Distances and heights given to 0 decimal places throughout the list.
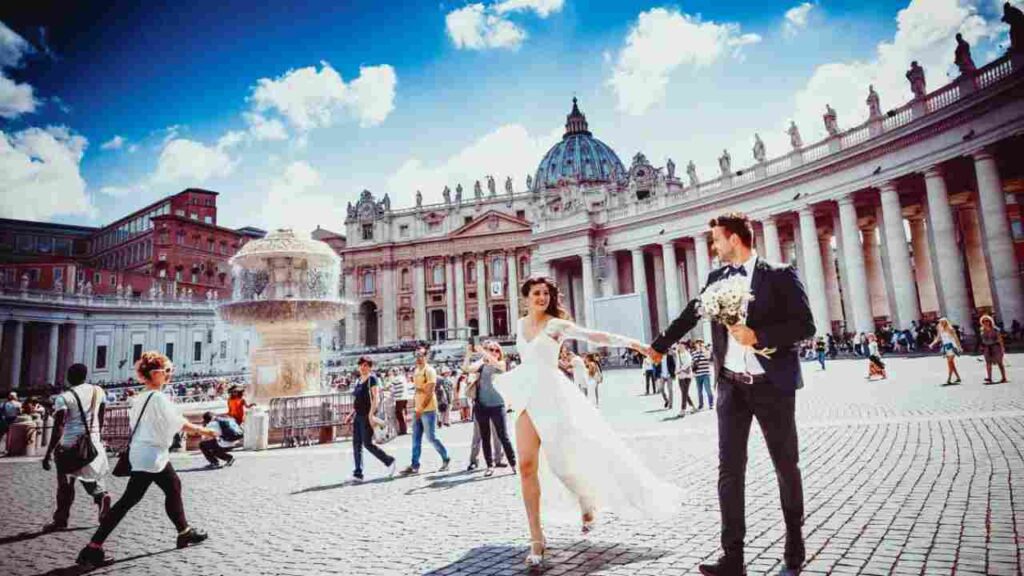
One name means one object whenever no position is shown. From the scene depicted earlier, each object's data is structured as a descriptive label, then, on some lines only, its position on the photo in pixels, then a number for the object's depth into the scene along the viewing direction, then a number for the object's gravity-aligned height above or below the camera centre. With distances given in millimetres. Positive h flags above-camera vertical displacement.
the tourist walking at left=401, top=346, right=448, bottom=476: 7492 -733
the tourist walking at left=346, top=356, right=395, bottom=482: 7070 -718
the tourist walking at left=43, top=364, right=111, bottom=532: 5199 -553
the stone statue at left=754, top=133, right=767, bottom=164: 30828 +11167
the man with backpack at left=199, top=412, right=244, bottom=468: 8867 -1222
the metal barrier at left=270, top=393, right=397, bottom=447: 11250 -1084
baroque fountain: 12641 +1370
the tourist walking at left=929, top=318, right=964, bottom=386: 11695 -293
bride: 3510 -566
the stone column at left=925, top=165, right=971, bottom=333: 21453 +3242
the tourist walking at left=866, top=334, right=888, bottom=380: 14703 -785
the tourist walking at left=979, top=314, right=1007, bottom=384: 11078 -353
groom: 2883 -314
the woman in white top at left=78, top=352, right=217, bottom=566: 4023 -628
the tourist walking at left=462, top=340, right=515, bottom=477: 6859 -597
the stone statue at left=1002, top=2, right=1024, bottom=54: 18702 +10708
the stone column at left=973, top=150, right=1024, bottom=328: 19688 +3255
